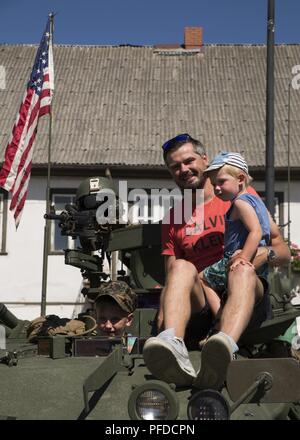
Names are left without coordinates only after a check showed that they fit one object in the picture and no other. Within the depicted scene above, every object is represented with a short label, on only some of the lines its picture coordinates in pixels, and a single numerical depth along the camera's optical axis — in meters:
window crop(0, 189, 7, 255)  34.52
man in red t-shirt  7.29
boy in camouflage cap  9.12
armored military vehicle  6.76
